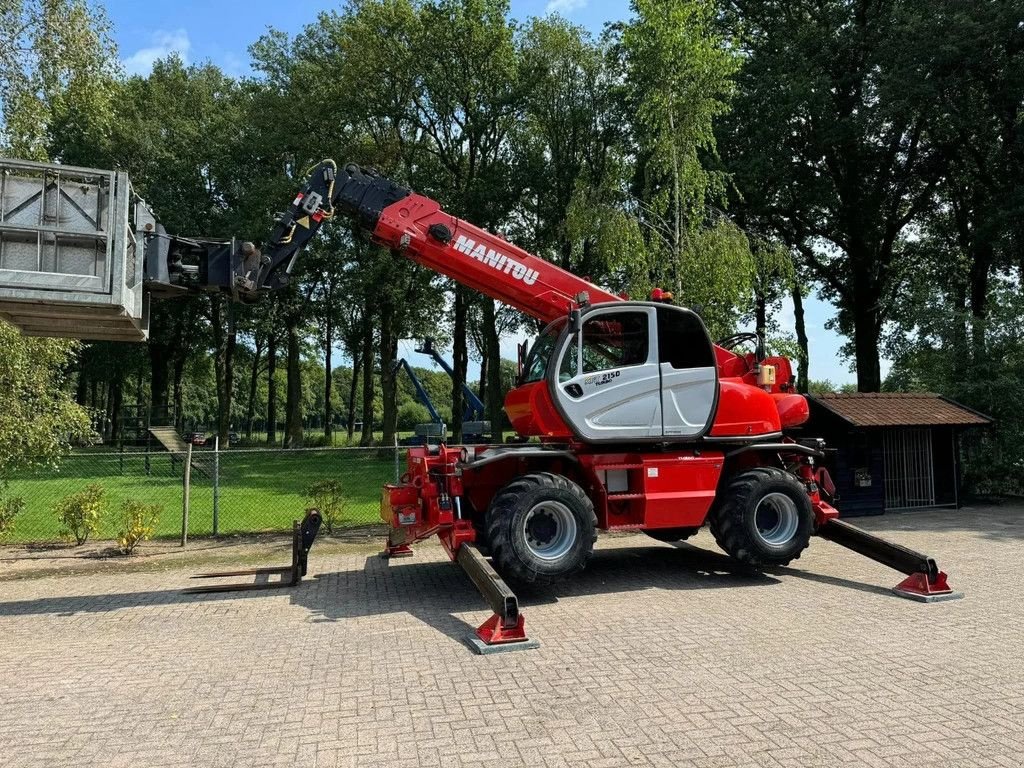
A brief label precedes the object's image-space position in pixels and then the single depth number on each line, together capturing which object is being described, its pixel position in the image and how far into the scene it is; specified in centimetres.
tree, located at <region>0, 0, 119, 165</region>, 1102
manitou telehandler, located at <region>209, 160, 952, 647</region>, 780
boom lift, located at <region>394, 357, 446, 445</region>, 1541
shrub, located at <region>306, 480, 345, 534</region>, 1259
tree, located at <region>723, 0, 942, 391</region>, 2223
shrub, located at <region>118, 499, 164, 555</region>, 1109
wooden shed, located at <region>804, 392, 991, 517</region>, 1470
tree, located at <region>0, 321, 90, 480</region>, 1059
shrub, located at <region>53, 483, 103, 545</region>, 1139
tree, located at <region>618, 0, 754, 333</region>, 1402
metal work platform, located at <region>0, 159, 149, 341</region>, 631
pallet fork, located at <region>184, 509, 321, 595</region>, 884
